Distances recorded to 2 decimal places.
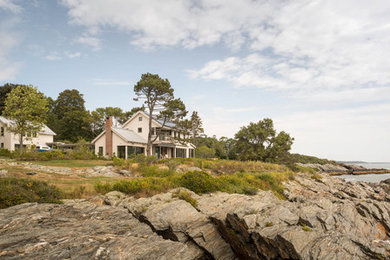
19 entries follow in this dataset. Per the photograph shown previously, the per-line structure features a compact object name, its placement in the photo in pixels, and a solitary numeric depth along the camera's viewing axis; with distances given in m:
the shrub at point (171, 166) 21.96
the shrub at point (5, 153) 30.80
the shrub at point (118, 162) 26.98
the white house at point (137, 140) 38.34
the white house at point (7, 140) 42.50
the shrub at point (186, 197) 11.92
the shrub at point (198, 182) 14.97
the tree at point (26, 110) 31.92
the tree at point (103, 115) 60.84
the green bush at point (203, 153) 56.56
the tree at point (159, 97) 37.00
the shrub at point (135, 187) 14.12
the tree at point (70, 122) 62.47
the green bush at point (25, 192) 9.77
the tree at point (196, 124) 63.87
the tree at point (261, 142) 48.75
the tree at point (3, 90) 53.30
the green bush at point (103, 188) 14.05
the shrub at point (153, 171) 21.42
